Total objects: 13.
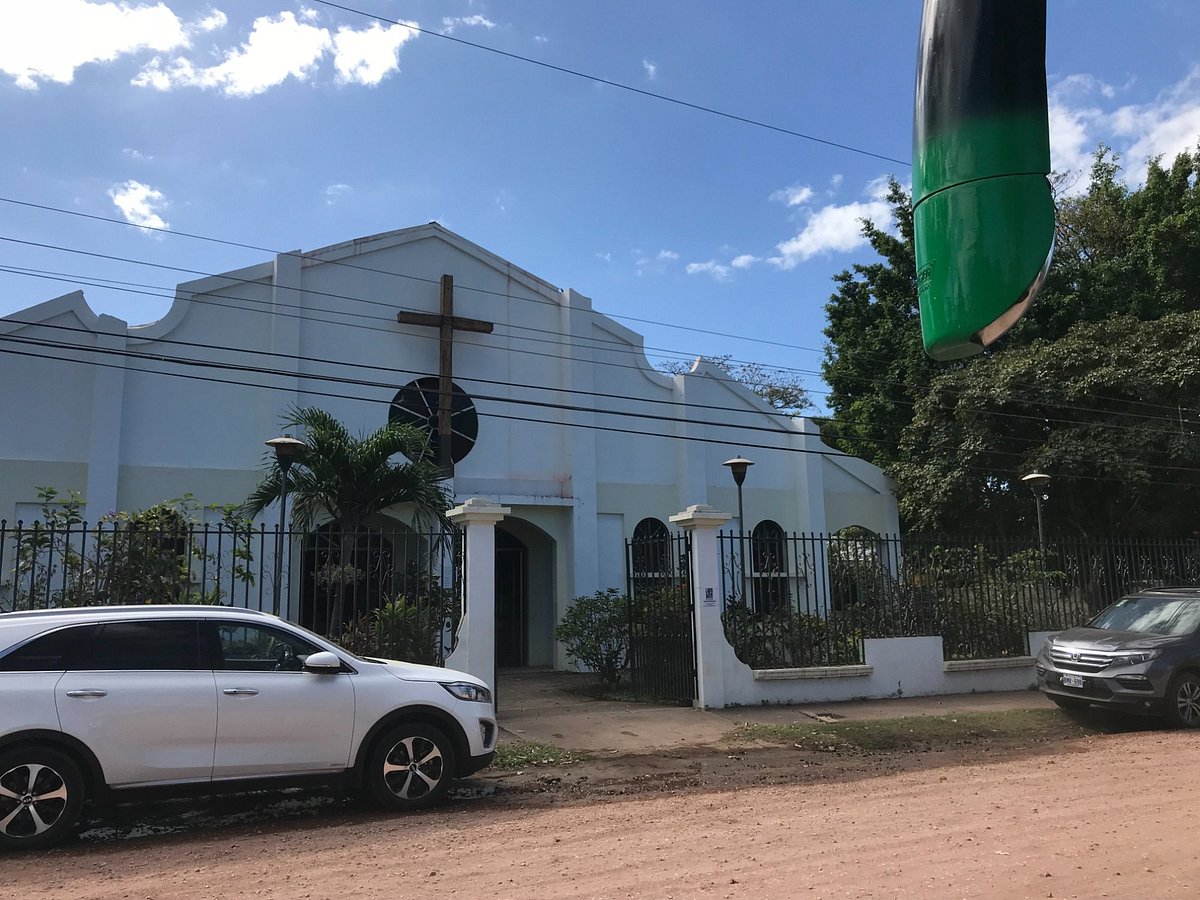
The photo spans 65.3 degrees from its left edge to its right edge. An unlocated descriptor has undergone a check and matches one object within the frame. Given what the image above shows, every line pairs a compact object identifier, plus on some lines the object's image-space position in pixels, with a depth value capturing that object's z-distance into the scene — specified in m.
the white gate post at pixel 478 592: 10.98
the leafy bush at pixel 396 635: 10.94
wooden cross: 17.34
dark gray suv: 10.73
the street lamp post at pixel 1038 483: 15.37
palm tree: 12.91
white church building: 15.09
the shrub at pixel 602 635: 14.16
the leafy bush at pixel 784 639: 12.77
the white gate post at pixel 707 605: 11.99
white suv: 6.13
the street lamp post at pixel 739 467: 16.09
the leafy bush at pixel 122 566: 10.06
